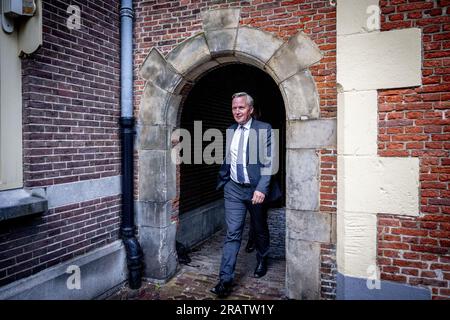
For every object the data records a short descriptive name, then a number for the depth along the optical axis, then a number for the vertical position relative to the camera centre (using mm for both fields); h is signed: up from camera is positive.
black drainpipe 4137 +259
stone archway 3490 +306
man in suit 3785 -244
